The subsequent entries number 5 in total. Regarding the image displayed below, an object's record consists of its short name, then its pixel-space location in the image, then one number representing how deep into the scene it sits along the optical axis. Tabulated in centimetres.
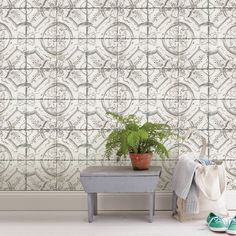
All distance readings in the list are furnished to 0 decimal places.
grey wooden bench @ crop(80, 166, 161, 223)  275
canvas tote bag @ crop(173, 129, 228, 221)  275
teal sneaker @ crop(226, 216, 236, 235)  251
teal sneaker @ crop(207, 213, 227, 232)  256
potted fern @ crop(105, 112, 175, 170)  279
